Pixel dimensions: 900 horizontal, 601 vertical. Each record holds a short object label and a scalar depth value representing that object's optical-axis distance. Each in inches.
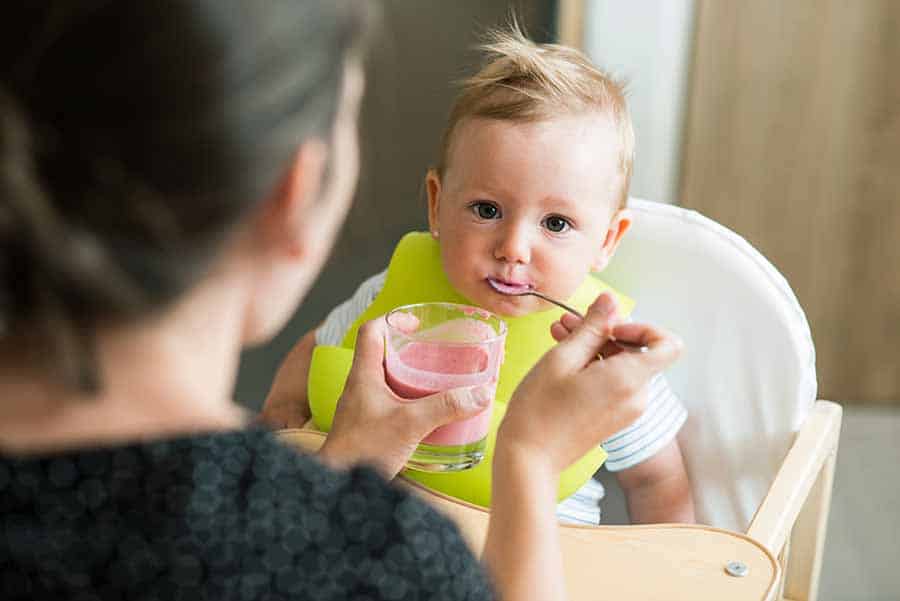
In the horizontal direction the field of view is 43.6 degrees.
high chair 52.7
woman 20.6
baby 50.0
